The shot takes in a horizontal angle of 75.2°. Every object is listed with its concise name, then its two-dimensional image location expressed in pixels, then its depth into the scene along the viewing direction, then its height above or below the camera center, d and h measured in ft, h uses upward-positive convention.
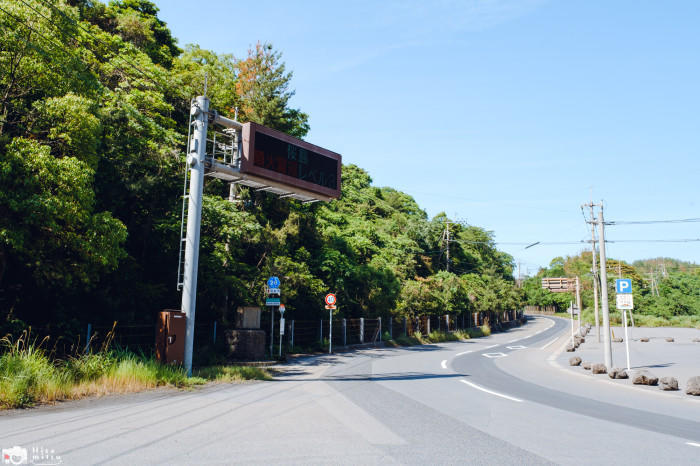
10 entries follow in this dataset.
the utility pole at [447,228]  190.60 +28.19
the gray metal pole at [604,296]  59.77 +0.45
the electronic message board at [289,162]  47.73 +14.61
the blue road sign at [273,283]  59.93 +1.16
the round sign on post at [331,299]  75.66 -0.98
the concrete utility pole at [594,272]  99.43 +6.10
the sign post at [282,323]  61.73 -4.24
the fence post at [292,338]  77.51 -7.88
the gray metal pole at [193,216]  43.88 +7.26
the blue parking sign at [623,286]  57.31 +1.71
